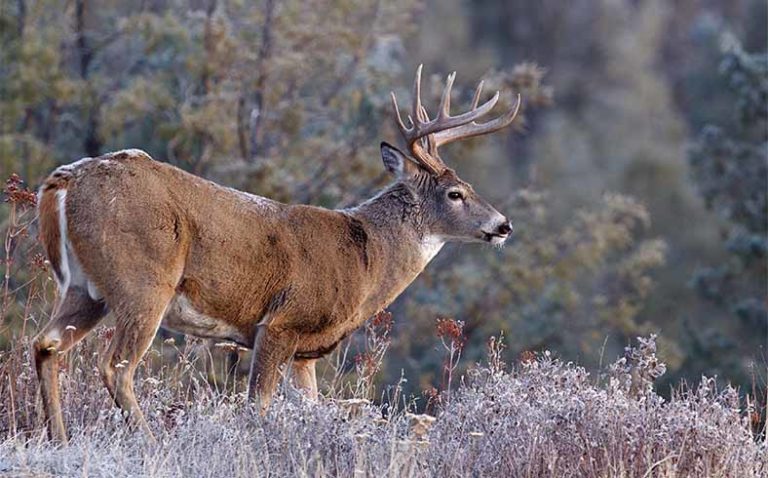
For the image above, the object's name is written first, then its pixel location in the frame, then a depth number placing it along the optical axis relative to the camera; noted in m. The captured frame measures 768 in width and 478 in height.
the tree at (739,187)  55.03
